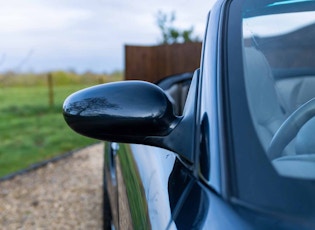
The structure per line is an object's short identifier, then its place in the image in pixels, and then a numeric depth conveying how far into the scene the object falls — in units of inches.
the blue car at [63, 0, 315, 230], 32.7
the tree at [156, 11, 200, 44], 406.6
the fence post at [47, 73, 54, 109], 403.8
